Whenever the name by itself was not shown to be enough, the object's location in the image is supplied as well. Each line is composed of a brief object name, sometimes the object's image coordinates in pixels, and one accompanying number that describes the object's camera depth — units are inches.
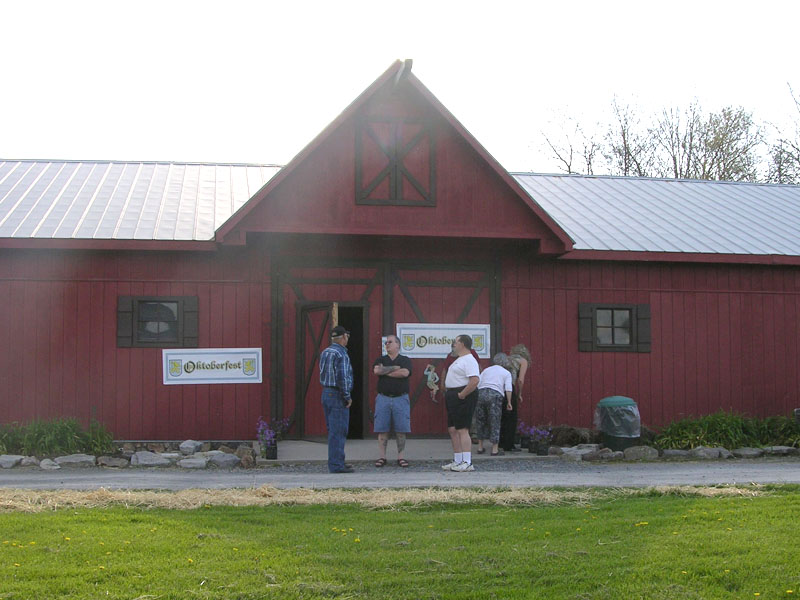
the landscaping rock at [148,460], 523.8
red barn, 580.1
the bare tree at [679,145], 1520.7
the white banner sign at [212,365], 589.6
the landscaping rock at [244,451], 536.1
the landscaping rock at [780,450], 577.9
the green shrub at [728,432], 585.6
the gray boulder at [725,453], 566.8
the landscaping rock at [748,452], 571.2
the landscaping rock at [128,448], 556.0
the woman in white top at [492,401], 534.3
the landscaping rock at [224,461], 520.7
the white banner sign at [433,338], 620.1
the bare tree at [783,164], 1437.0
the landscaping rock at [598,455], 544.7
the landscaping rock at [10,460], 506.6
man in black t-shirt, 483.8
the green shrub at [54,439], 530.6
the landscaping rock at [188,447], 561.9
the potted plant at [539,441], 557.0
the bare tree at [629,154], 1568.7
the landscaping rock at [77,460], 514.9
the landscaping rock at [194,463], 513.7
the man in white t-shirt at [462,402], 475.8
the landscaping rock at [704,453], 563.5
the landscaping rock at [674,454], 560.1
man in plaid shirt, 456.4
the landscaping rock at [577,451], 548.1
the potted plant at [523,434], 581.9
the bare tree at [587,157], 1600.6
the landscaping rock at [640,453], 550.9
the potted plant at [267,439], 526.0
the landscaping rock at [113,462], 515.2
